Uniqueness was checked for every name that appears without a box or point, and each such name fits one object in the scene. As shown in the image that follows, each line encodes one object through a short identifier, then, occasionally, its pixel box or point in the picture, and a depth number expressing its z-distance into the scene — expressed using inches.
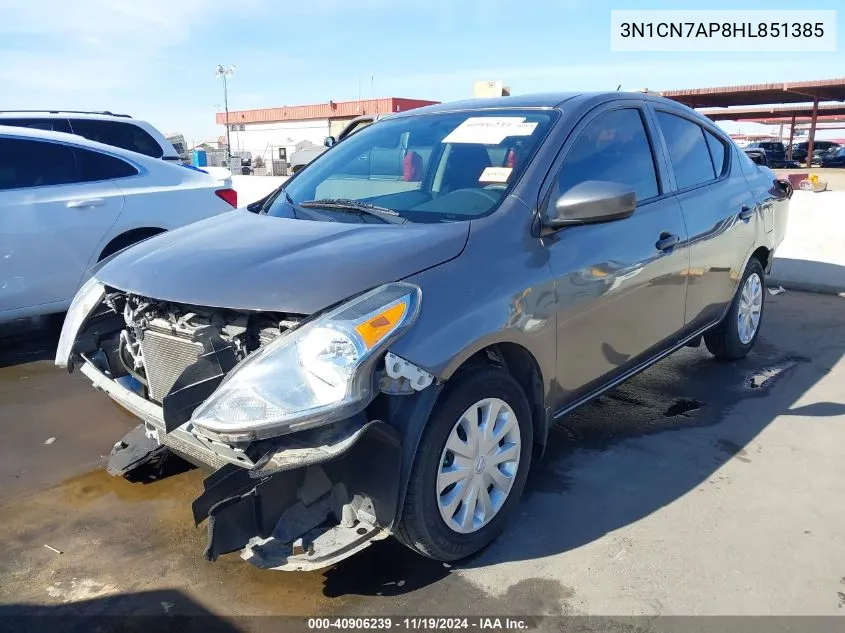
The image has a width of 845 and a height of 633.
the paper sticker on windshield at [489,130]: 121.1
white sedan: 195.2
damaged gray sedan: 83.5
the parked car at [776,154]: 1355.7
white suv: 283.6
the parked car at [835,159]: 1406.3
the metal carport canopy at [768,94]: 1050.1
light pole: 1785.2
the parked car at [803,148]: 1567.4
